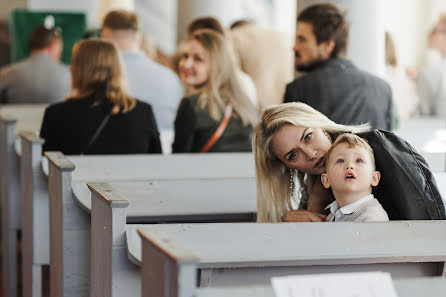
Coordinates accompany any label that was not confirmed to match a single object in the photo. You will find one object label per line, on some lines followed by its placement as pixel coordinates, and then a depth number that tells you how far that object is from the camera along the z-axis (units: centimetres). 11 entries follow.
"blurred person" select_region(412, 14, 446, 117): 876
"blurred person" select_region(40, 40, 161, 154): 561
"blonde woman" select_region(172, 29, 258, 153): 584
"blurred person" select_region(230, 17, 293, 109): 796
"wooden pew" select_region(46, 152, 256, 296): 404
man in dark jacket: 520
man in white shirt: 763
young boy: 320
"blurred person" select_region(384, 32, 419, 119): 822
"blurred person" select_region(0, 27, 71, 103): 984
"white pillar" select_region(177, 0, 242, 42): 1202
